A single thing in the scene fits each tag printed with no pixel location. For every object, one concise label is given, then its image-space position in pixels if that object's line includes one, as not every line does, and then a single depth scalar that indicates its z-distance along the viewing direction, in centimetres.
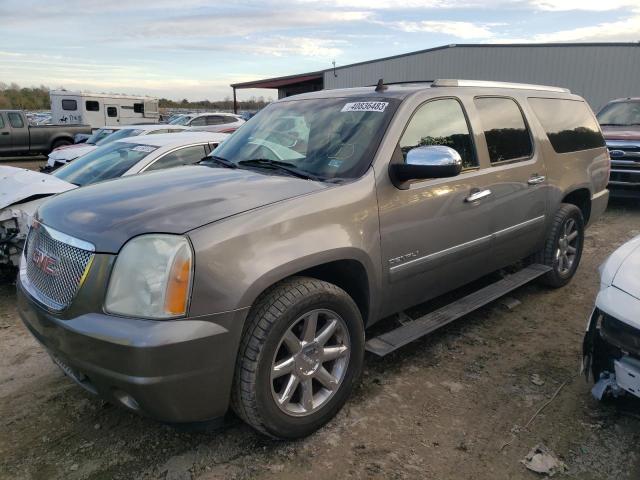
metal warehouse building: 2056
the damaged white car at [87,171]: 450
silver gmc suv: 221
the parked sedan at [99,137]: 970
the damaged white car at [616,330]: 247
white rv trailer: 2394
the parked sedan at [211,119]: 1886
